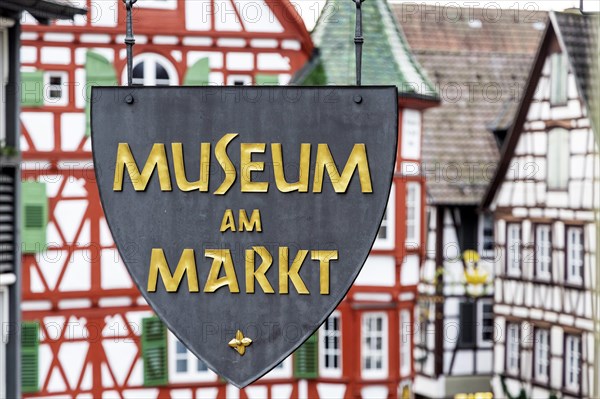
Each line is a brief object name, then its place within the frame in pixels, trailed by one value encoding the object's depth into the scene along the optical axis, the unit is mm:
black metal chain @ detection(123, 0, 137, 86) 6889
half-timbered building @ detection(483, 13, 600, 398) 25250
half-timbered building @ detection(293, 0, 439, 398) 22016
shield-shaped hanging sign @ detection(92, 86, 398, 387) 6805
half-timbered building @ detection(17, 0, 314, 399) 20438
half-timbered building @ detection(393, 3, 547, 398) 29891
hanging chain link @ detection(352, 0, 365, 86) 6754
